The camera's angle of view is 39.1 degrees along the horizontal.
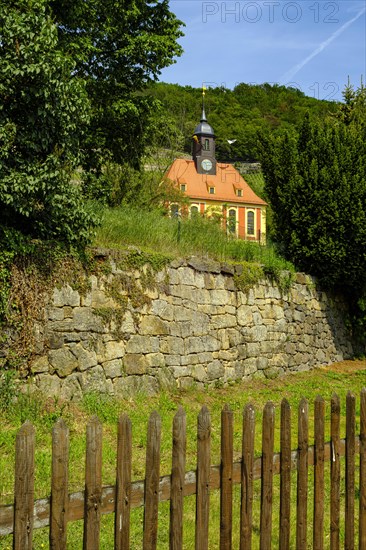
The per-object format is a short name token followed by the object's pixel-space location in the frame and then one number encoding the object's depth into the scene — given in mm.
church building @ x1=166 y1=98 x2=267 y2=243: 41469
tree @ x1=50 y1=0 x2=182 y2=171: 13312
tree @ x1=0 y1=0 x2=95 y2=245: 6438
